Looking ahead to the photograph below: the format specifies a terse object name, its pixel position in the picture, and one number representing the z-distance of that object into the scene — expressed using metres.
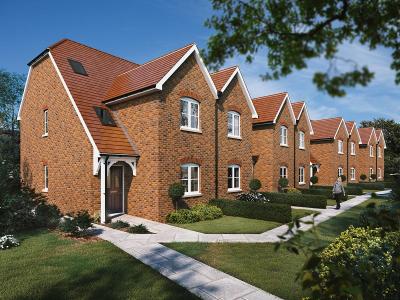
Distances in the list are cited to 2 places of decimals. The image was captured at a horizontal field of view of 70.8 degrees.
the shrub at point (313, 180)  27.56
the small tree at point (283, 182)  21.44
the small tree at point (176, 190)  12.90
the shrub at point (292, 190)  22.31
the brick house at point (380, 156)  44.97
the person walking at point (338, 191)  18.06
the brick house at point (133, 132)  13.19
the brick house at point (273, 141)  21.67
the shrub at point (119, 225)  11.46
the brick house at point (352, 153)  36.05
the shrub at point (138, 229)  10.68
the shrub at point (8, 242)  8.62
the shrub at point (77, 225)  9.86
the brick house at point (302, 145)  25.06
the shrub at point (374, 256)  4.00
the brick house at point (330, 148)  31.62
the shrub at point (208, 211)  13.55
